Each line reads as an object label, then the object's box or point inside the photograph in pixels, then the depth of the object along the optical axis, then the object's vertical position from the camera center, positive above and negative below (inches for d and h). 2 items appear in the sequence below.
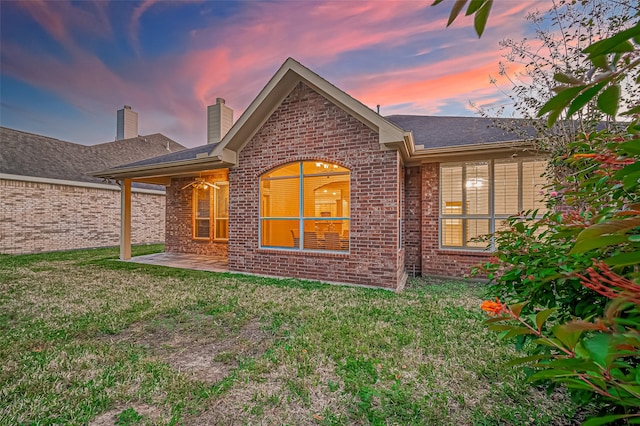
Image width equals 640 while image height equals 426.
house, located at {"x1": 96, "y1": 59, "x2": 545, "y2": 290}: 252.1 +34.5
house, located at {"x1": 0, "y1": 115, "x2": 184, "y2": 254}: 476.7 +26.3
